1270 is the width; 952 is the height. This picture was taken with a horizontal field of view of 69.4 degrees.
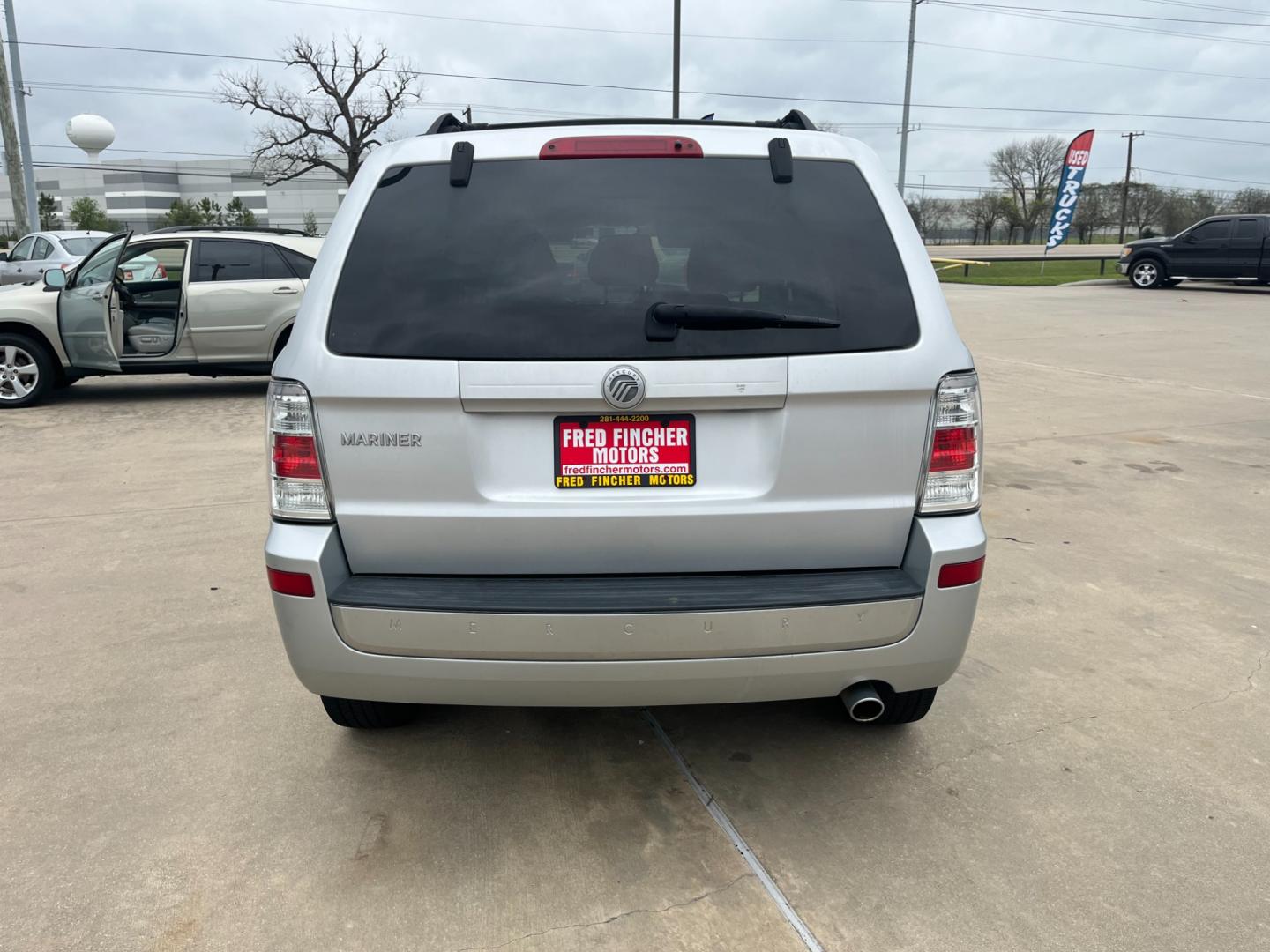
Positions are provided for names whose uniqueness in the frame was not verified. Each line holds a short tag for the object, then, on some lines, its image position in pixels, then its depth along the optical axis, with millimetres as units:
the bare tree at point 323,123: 48594
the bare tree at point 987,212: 82125
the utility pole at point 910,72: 37969
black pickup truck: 21891
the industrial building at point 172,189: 106062
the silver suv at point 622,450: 2299
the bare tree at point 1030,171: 81688
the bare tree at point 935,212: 87750
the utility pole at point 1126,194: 72125
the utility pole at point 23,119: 24672
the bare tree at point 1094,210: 75750
